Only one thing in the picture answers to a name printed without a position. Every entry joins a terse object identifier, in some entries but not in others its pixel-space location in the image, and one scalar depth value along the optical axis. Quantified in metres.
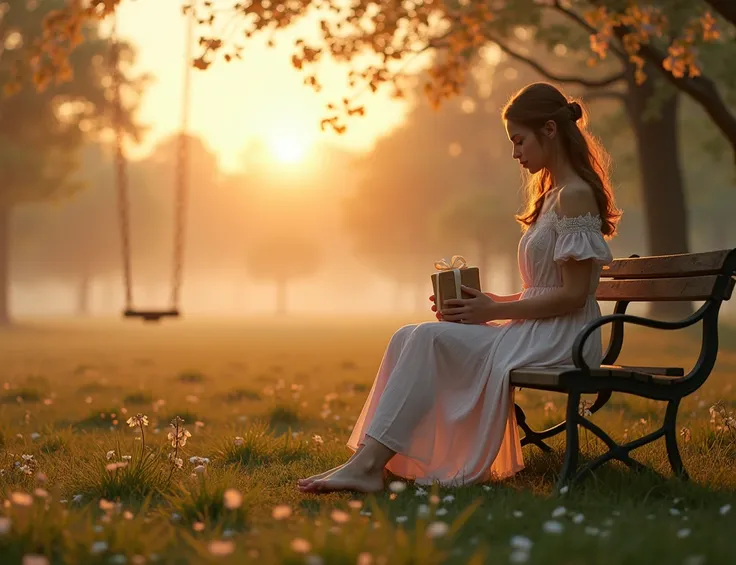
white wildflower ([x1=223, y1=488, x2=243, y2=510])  3.25
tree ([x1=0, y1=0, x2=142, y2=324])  28.31
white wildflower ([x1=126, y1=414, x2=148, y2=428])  4.96
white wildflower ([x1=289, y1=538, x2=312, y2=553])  2.99
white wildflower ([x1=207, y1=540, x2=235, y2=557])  2.85
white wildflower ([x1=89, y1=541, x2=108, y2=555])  3.27
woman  4.78
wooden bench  4.43
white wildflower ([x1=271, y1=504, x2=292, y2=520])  3.30
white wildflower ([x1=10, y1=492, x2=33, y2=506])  3.39
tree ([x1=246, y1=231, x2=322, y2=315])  64.12
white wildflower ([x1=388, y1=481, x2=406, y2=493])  3.66
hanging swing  11.06
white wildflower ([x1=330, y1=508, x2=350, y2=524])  3.18
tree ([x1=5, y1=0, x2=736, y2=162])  8.12
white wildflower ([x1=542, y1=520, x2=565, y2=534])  3.40
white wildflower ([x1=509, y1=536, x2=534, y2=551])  3.29
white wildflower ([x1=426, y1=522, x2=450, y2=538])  2.89
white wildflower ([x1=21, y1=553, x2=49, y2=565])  2.73
